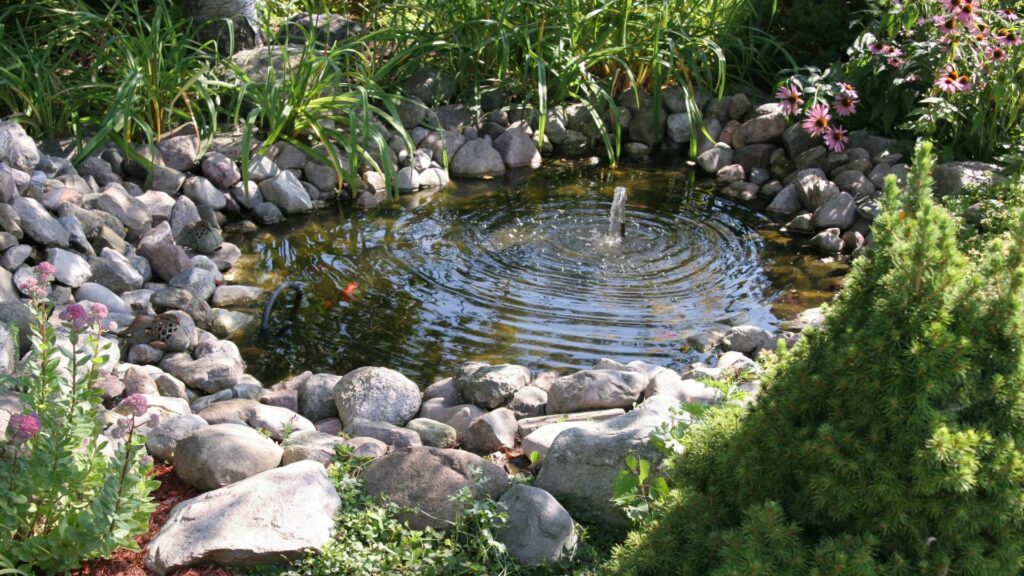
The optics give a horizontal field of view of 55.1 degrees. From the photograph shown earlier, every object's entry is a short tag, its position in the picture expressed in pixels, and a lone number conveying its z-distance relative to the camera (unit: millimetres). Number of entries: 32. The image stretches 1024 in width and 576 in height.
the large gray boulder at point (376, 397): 3633
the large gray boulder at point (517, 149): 7031
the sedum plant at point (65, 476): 2188
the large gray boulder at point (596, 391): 3609
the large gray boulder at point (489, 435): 3275
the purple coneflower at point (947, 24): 5941
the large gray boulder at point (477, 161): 6867
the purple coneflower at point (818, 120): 6488
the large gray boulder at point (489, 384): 3793
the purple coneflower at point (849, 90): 6406
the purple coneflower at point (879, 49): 6371
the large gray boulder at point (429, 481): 2609
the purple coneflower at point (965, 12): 5836
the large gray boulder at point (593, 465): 2727
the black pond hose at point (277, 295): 4570
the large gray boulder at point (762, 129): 7098
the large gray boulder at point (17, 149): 5152
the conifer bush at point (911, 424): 1622
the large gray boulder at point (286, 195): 6070
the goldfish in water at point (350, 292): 4984
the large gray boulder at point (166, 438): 3004
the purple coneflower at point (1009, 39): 5758
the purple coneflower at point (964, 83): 5840
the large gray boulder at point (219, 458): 2766
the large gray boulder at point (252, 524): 2389
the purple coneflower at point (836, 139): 6488
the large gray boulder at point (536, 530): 2482
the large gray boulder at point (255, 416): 3334
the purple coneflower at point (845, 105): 6500
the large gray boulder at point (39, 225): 4695
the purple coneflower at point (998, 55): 5818
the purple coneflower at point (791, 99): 6688
